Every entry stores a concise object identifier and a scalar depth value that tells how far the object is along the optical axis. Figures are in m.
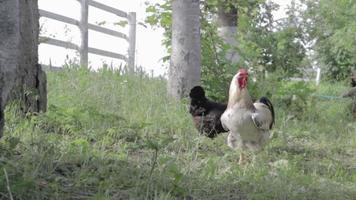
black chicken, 10.47
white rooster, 9.24
